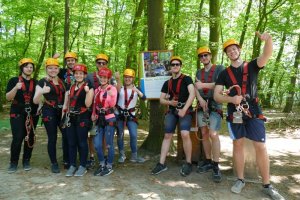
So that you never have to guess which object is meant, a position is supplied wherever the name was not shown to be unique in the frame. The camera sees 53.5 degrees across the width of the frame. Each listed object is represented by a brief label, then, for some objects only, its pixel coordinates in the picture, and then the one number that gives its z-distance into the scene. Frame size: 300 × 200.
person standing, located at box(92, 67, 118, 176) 5.81
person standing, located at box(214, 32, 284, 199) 4.87
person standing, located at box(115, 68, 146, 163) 6.38
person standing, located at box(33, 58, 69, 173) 5.95
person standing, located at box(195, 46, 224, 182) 5.61
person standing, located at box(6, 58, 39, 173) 6.04
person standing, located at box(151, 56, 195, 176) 5.74
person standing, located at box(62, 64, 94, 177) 5.75
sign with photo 6.63
